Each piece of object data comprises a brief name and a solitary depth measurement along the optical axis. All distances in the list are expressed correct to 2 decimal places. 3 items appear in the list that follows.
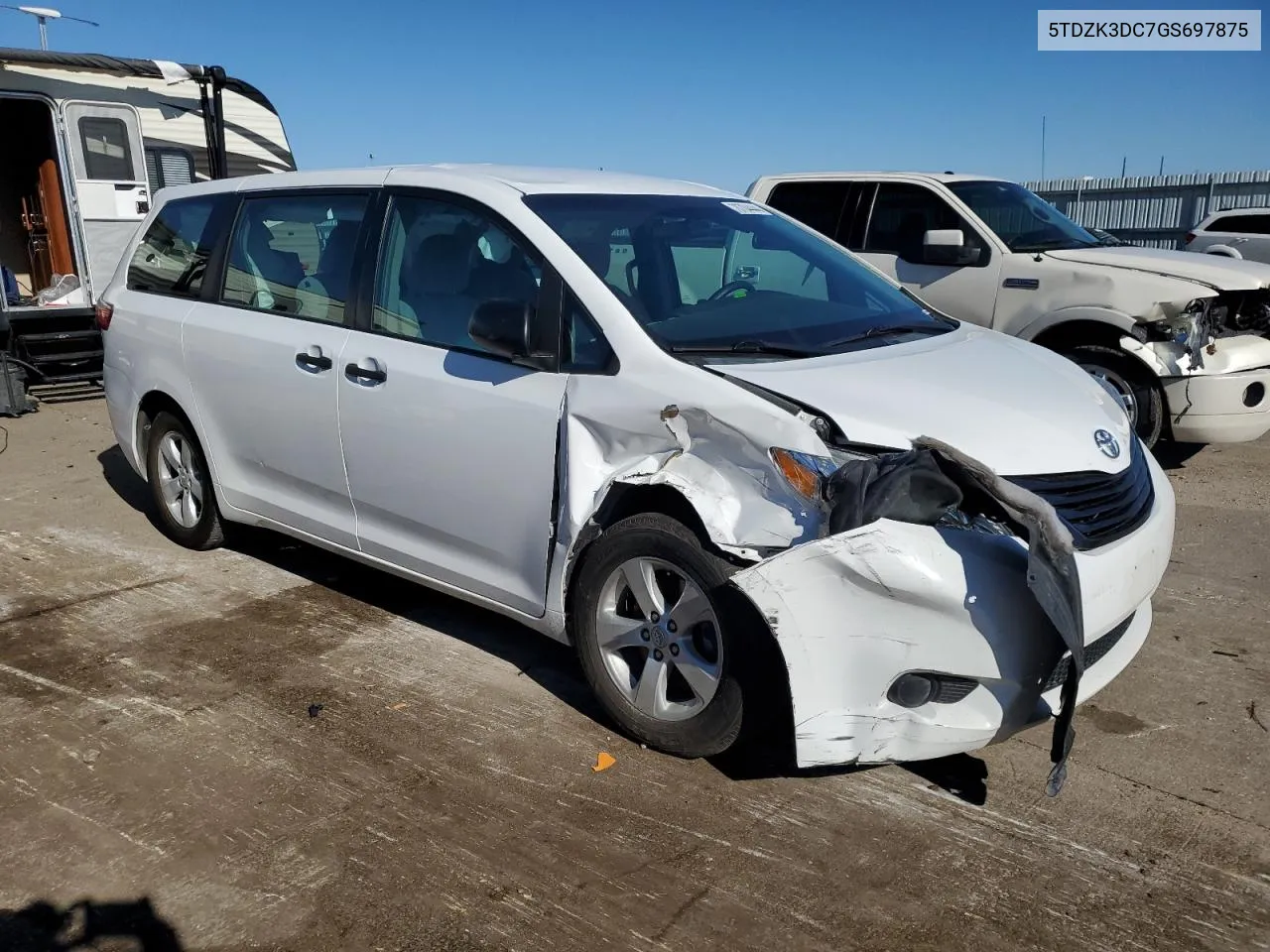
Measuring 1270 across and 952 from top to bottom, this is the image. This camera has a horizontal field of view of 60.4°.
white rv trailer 10.45
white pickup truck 6.86
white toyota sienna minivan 2.96
